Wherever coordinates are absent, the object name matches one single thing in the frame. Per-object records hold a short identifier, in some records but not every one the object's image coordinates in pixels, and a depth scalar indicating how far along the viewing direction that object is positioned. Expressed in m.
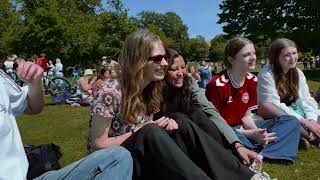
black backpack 1.94
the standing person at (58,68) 13.12
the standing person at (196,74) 8.36
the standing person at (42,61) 12.38
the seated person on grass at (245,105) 3.08
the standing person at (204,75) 8.59
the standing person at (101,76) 6.68
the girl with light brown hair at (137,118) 2.06
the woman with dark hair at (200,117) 2.14
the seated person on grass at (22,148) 1.54
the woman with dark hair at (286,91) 3.38
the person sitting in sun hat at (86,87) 7.58
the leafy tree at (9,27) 26.33
